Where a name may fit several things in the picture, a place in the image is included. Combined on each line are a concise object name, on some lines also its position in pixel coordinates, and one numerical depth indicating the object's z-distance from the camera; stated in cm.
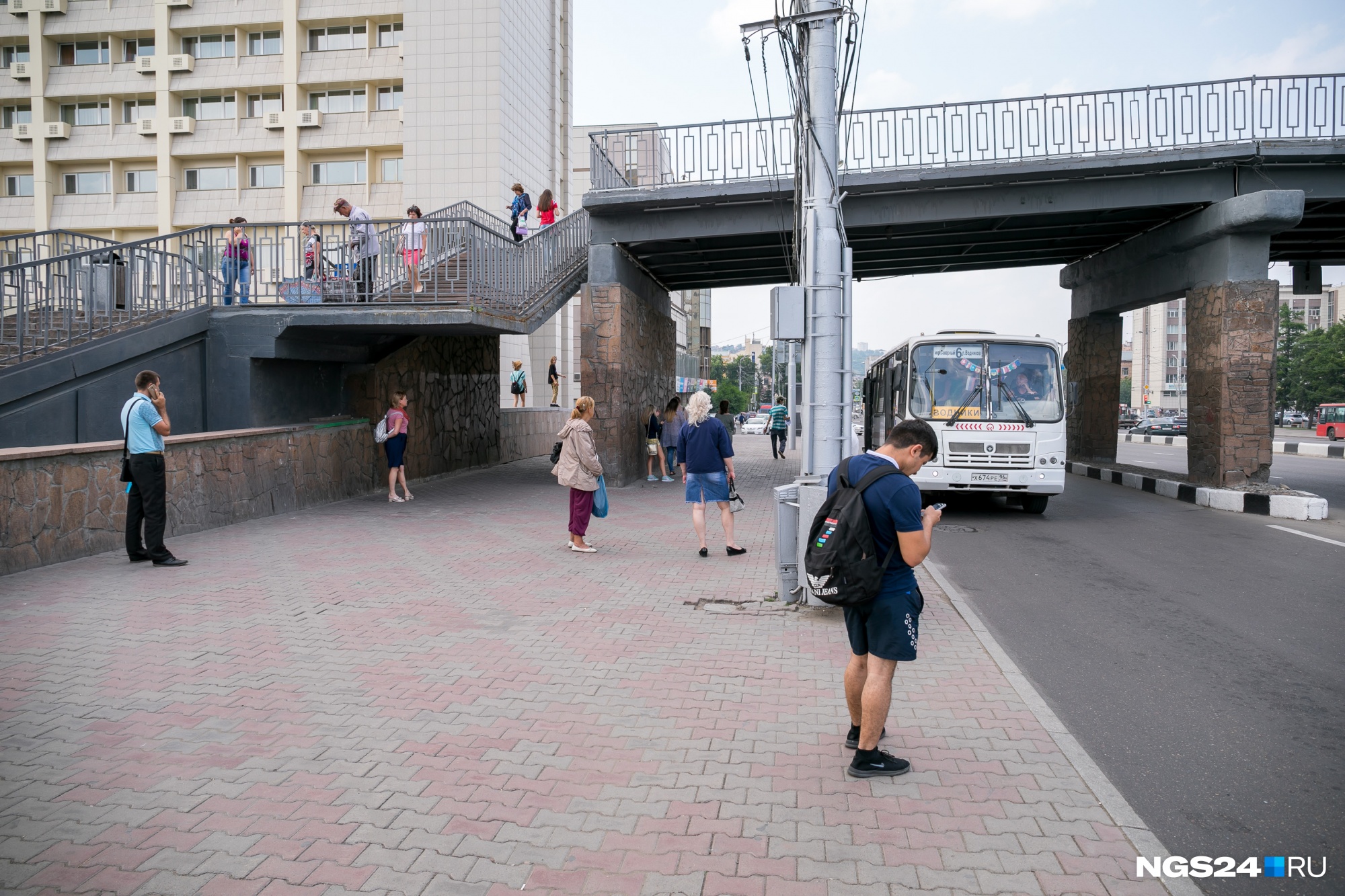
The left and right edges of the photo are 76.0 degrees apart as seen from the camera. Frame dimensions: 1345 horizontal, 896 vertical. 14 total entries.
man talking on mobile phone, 838
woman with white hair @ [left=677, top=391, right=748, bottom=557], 943
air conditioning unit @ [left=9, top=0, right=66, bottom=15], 3828
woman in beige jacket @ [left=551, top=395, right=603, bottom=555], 967
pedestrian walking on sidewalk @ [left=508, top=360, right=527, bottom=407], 2883
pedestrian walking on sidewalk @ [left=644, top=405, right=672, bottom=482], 1941
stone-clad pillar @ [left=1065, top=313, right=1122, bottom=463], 2155
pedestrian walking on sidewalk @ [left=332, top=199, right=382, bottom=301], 1420
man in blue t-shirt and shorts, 383
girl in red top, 1892
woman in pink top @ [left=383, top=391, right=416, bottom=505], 1415
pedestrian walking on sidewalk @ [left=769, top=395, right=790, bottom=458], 2603
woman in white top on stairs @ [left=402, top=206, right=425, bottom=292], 1423
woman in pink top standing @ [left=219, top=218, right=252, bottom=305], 1413
